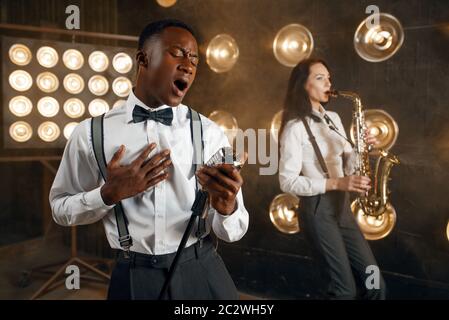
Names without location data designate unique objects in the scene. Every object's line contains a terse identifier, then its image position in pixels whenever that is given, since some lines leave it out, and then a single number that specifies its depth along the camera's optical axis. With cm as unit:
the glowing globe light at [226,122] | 217
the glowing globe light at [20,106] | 234
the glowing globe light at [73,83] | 230
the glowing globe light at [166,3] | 216
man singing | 167
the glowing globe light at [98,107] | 222
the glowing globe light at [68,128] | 234
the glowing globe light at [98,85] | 225
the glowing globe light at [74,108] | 230
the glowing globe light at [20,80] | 230
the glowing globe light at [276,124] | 213
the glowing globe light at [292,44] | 210
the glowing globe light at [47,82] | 231
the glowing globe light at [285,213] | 216
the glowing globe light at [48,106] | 234
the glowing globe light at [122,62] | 215
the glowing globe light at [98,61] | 223
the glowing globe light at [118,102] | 219
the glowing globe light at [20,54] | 226
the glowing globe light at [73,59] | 226
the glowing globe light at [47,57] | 228
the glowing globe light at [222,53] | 217
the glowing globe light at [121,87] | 220
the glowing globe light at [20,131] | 236
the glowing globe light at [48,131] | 237
